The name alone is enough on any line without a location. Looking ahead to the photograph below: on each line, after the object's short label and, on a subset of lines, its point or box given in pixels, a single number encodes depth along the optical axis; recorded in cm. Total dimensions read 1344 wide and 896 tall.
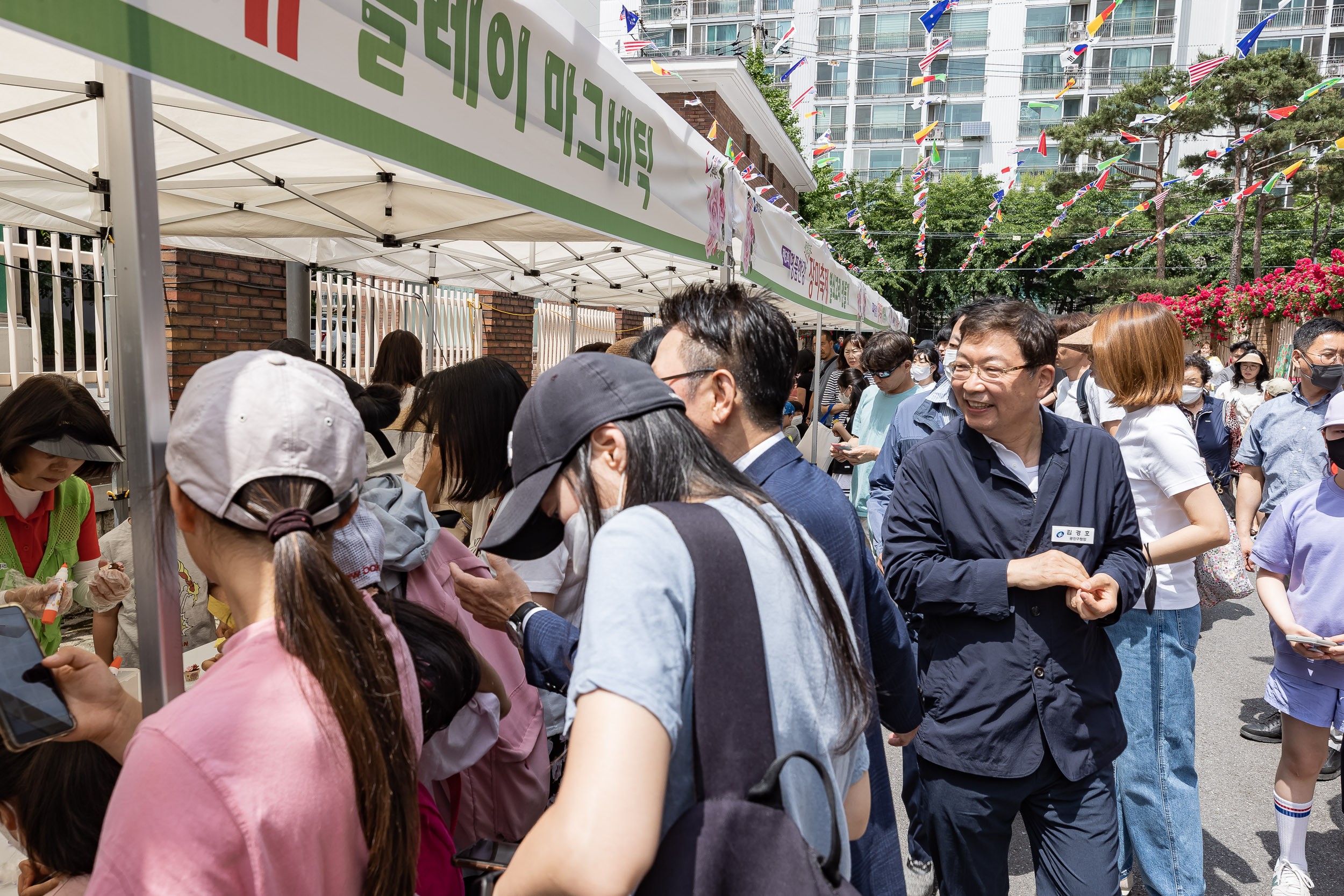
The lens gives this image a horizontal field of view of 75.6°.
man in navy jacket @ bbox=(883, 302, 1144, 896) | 212
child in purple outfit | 298
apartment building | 5184
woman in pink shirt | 89
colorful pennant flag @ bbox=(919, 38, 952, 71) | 1070
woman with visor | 235
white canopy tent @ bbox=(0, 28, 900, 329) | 256
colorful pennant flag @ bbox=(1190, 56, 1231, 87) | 1012
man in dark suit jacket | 177
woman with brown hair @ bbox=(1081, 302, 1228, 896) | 265
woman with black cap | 84
